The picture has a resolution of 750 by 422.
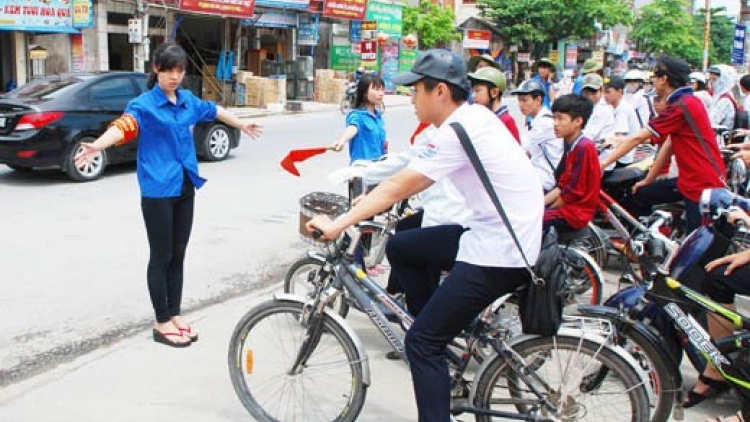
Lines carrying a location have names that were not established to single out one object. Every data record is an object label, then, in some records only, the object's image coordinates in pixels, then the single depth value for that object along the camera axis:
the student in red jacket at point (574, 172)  4.93
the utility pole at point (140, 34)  18.55
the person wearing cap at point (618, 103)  8.08
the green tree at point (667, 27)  54.34
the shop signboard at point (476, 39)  40.03
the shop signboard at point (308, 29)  26.14
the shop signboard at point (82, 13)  17.86
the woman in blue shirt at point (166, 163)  4.35
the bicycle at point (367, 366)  3.15
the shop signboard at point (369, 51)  25.91
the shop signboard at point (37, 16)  16.61
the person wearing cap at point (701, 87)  10.11
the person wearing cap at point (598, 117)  7.82
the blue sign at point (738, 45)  23.82
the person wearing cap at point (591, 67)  10.19
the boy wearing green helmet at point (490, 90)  5.68
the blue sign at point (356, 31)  29.47
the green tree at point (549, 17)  41.41
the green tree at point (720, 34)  69.81
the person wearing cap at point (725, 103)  9.45
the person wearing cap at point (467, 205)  2.90
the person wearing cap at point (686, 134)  5.01
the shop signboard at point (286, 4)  23.12
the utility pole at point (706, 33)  31.10
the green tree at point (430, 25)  35.84
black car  9.73
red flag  4.29
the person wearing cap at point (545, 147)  5.55
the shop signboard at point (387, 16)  30.09
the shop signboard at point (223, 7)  20.41
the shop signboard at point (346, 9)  25.89
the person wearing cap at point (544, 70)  10.98
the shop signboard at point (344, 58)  29.61
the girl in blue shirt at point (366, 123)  5.70
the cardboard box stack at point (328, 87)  26.80
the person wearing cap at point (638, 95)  9.34
